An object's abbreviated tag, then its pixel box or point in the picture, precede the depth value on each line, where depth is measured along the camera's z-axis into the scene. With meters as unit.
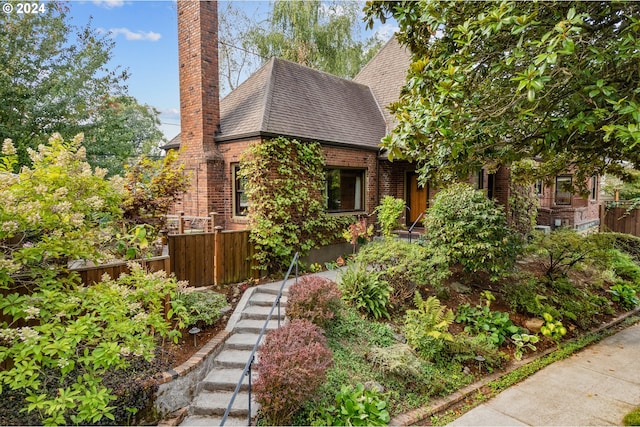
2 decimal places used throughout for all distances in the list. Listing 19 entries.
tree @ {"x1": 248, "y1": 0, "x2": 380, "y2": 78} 18.70
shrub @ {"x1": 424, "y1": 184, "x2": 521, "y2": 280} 7.43
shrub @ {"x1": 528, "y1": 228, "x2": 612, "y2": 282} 8.99
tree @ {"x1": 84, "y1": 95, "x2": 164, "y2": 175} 11.69
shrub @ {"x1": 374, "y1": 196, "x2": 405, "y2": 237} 9.60
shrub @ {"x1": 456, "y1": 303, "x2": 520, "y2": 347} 6.57
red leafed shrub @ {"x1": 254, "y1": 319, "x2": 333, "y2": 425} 3.98
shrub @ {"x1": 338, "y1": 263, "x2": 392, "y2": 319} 6.57
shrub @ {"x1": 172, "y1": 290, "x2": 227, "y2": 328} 5.64
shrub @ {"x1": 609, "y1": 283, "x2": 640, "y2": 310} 8.91
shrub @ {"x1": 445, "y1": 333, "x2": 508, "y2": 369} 5.77
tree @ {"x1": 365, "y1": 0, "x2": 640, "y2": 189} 3.58
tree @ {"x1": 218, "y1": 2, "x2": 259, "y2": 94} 20.83
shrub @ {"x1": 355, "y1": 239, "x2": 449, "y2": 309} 7.10
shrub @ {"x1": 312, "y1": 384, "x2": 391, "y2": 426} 4.19
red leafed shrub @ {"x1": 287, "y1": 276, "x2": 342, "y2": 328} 5.67
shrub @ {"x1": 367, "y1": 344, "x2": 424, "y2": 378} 5.02
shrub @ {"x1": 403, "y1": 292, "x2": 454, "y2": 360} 5.63
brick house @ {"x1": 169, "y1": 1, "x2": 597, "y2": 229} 9.34
